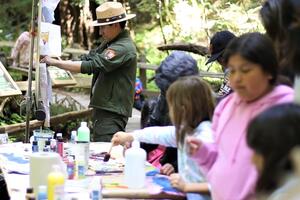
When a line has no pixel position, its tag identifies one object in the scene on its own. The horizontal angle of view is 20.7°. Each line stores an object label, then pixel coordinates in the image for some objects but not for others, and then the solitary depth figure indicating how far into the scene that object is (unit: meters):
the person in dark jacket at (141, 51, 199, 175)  4.70
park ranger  6.85
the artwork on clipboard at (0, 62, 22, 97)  8.54
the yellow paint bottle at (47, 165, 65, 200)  3.90
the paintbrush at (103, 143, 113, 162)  5.56
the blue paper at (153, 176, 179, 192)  4.40
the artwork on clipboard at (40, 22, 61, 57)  6.92
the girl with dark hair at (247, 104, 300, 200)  2.70
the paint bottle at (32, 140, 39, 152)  5.92
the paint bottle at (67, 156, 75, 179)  4.91
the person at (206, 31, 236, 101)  6.36
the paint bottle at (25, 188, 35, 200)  4.12
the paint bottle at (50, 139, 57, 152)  5.69
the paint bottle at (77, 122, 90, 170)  5.34
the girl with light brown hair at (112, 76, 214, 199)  4.17
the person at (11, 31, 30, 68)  14.80
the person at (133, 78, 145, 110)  13.41
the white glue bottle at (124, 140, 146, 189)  4.52
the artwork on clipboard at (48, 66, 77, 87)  10.58
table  4.27
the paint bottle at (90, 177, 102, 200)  4.17
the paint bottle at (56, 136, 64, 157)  5.65
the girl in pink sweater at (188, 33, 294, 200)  3.57
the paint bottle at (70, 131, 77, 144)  5.73
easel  6.90
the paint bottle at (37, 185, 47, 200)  3.95
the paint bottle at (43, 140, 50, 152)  5.70
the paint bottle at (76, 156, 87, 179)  4.96
